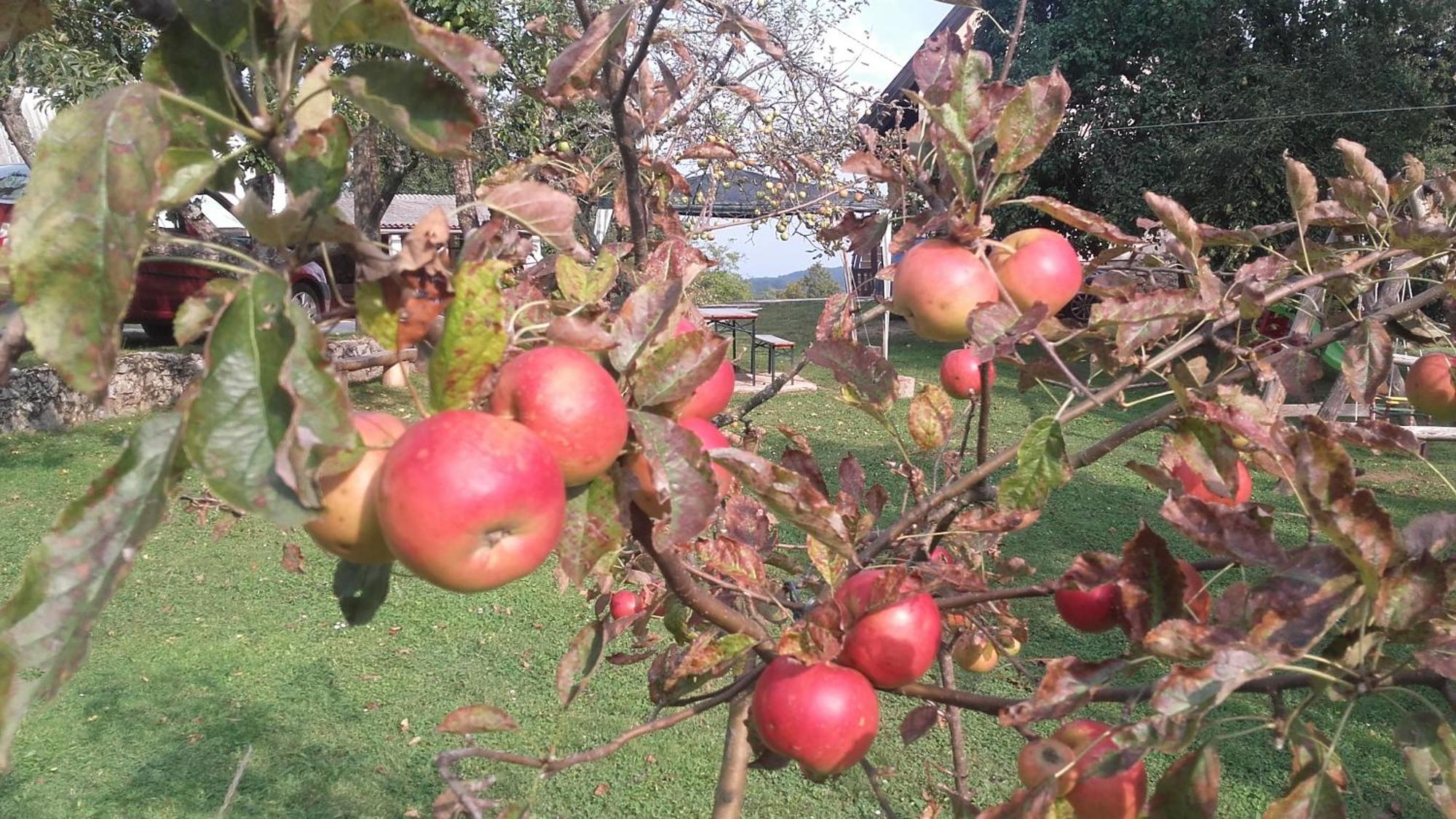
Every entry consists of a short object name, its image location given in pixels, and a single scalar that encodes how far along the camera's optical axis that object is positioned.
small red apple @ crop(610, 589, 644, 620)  1.73
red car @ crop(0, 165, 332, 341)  7.35
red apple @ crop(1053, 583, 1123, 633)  0.98
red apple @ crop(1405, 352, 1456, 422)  1.28
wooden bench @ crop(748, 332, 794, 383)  7.63
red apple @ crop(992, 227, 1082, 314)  0.94
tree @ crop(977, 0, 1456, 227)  8.70
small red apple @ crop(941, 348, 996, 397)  1.59
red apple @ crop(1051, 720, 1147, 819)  0.79
